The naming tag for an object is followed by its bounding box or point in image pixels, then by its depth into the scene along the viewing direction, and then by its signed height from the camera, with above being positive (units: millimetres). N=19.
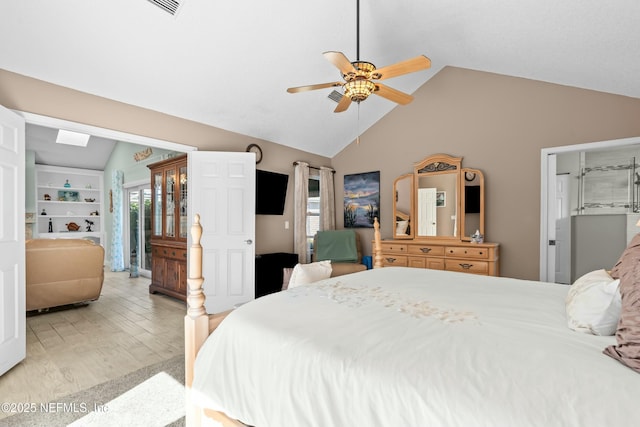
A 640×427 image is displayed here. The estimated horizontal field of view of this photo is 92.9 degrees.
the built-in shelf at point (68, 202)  7158 +222
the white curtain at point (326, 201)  5293 +164
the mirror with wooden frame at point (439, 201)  4043 +129
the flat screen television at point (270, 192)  4453 +284
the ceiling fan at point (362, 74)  2039 +978
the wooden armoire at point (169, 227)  4371 -253
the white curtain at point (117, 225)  6867 -322
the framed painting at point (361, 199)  5016 +192
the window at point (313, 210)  5309 +6
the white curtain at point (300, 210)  4949 +7
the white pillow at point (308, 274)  2164 -467
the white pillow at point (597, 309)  1099 -376
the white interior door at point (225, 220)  3777 -116
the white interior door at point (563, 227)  4676 -272
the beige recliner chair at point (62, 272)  3663 -767
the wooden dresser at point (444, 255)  3711 -600
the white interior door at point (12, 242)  2289 -242
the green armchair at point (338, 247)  4766 -591
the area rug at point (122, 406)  1796 -1241
